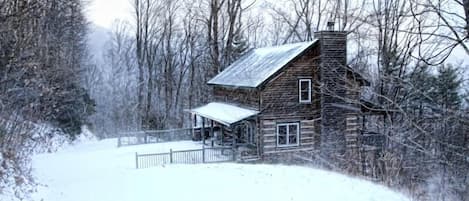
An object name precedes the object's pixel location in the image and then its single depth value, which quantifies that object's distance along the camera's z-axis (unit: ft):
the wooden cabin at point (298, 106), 70.74
